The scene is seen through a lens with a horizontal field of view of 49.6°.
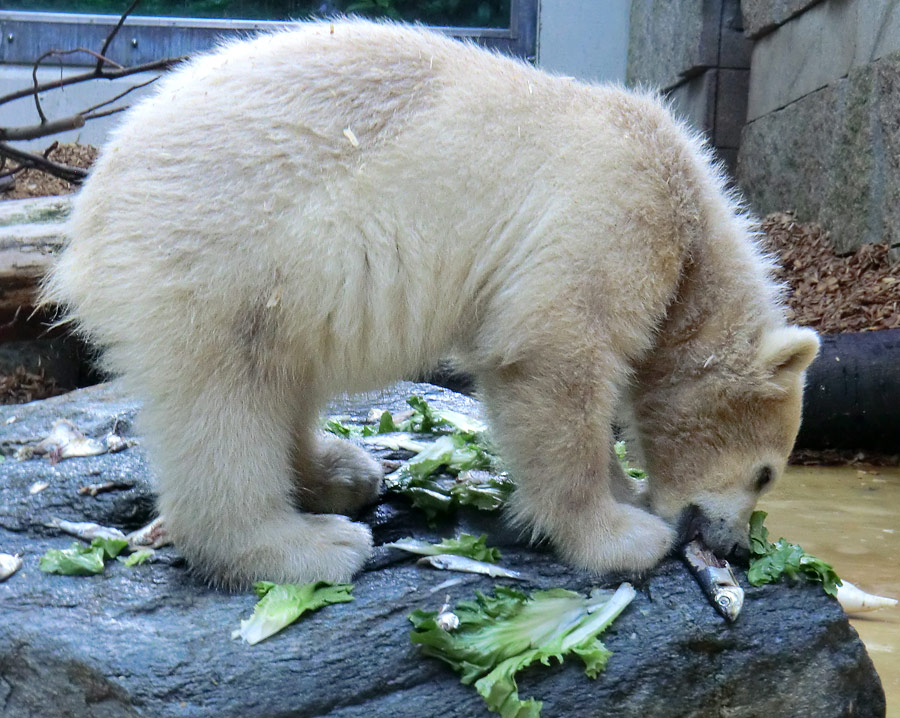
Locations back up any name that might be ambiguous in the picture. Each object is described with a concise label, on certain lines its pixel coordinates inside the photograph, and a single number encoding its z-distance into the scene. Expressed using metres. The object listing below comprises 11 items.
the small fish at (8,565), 3.11
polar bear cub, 2.96
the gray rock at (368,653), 2.63
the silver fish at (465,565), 3.17
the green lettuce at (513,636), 2.71
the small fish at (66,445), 4.26
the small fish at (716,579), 3.12
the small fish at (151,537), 3.37
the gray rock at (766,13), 9.55
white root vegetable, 4.01
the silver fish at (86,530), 3.43
